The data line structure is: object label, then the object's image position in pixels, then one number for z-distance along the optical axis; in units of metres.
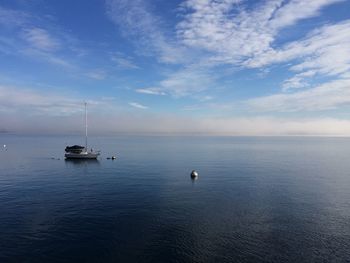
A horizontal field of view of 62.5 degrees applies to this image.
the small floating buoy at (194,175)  91.61
